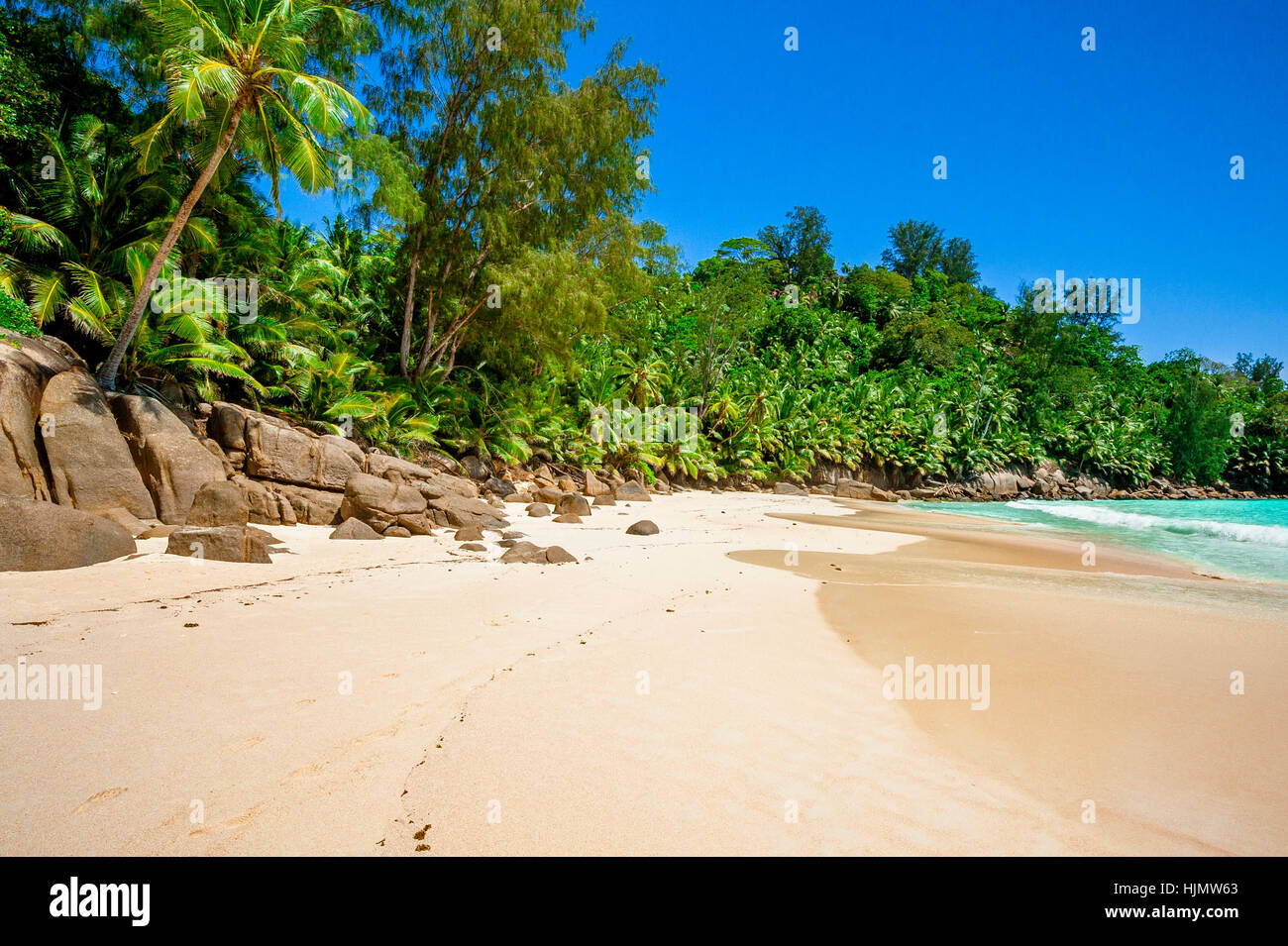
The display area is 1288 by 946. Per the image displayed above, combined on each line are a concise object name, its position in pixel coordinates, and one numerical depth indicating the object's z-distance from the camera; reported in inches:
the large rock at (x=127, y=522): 328.1
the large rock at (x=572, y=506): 570.6
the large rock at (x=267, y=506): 414.9
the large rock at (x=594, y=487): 854.5
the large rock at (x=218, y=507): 351.6
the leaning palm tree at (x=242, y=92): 436.5
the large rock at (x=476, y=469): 752.5
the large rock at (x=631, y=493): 820.6
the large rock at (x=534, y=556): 322.0
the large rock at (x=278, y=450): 467.2
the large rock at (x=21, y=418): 318.0
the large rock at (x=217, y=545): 281.9
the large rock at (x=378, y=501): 410.3
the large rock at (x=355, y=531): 375.2
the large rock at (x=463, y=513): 446.6
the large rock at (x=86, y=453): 340.8
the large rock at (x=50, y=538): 237.3
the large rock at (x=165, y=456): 379.2
